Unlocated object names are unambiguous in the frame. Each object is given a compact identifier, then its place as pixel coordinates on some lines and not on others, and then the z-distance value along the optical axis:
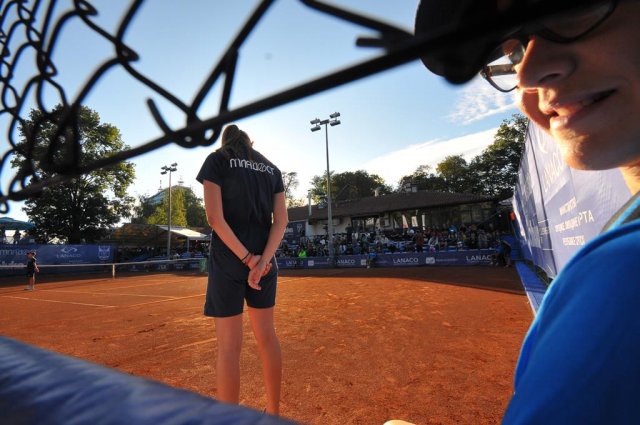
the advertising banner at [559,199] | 2.72
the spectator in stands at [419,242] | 21.48
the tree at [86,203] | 33.53
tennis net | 23.60
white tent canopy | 37.81
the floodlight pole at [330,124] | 22.33
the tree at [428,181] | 53.94
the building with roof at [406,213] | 31.90
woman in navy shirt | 2.11
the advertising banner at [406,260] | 17.08
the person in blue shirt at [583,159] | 0.34
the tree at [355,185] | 59.94
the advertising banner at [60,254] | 22.77
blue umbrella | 26.48
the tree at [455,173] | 51.66
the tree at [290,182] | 65.94
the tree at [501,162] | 47.38
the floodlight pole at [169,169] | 32.00
